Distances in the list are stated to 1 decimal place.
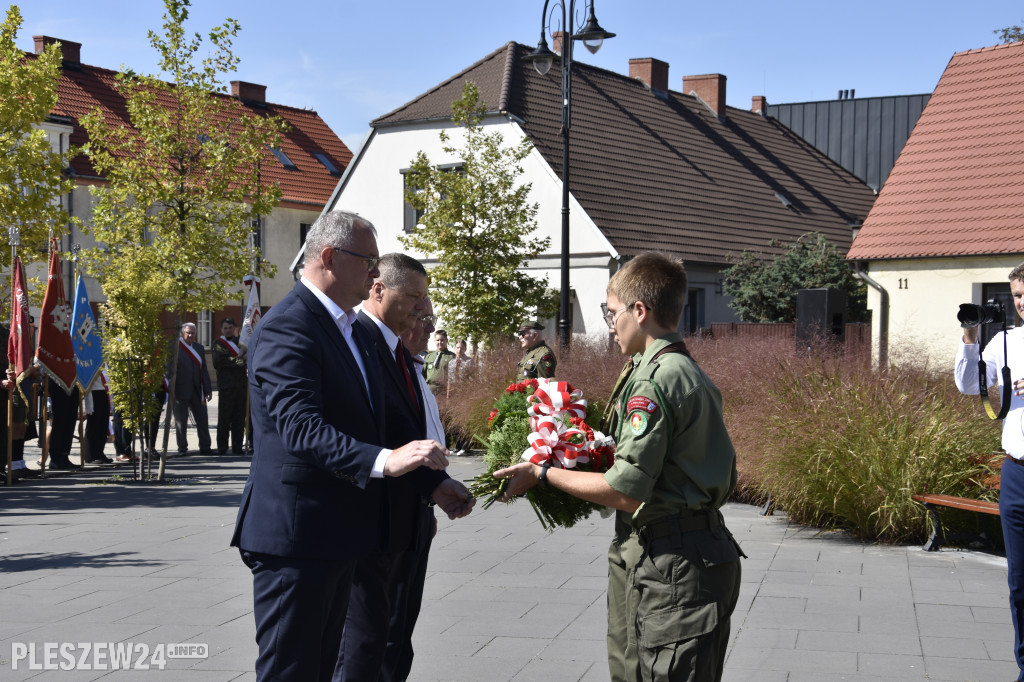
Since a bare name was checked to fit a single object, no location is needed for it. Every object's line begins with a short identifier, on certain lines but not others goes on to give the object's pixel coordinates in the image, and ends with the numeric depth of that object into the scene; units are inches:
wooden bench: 337.7
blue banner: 563.8
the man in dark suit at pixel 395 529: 161.3
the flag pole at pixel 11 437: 507.2
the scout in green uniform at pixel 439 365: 658.2
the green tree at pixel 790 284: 1107.9
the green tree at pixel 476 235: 906.1
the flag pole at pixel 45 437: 549.3
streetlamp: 759.1
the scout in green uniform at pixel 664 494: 133.6
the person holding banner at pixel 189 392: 666.2
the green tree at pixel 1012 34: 1909.4
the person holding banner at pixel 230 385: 663.8
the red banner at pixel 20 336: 516.7
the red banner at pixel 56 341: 539.2
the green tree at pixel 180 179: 573.6
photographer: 198.7
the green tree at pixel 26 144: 709.3
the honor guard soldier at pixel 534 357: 555.8
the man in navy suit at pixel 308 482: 136.7
